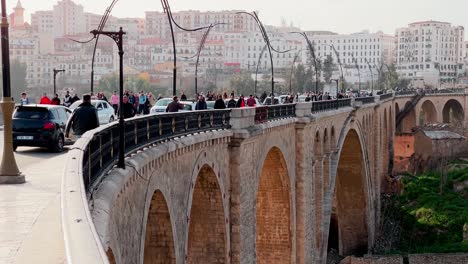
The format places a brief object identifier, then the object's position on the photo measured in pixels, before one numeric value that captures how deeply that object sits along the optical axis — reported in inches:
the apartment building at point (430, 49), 7032.5
